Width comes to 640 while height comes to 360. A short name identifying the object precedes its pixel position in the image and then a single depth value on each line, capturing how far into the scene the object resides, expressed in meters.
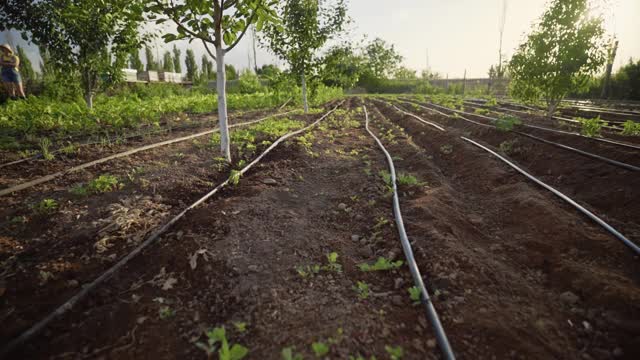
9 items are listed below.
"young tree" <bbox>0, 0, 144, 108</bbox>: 7.03
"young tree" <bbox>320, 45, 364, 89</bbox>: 13.20
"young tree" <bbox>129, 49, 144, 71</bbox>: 29.77
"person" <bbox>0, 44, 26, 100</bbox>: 8.62
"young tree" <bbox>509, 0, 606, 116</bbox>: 7.97
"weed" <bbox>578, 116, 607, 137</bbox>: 6.16
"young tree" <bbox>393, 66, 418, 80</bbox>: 50.19
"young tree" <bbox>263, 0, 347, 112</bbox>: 11.76
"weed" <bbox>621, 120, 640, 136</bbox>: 6.35
